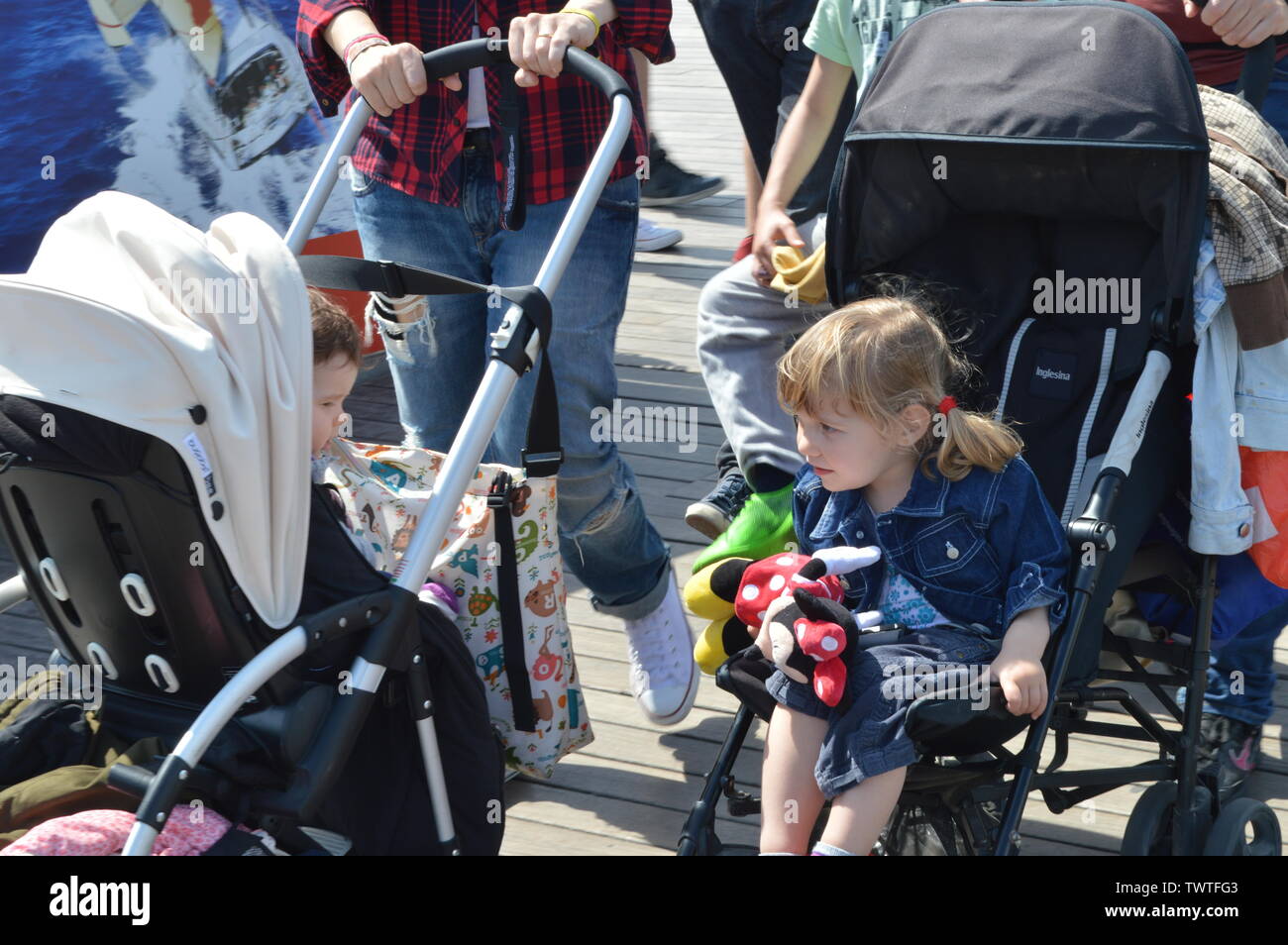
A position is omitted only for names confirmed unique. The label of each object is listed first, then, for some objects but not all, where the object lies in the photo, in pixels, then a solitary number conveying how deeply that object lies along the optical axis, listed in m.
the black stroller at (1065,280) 4.46
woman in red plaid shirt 4.72
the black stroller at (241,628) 4.22
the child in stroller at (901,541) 4.38
